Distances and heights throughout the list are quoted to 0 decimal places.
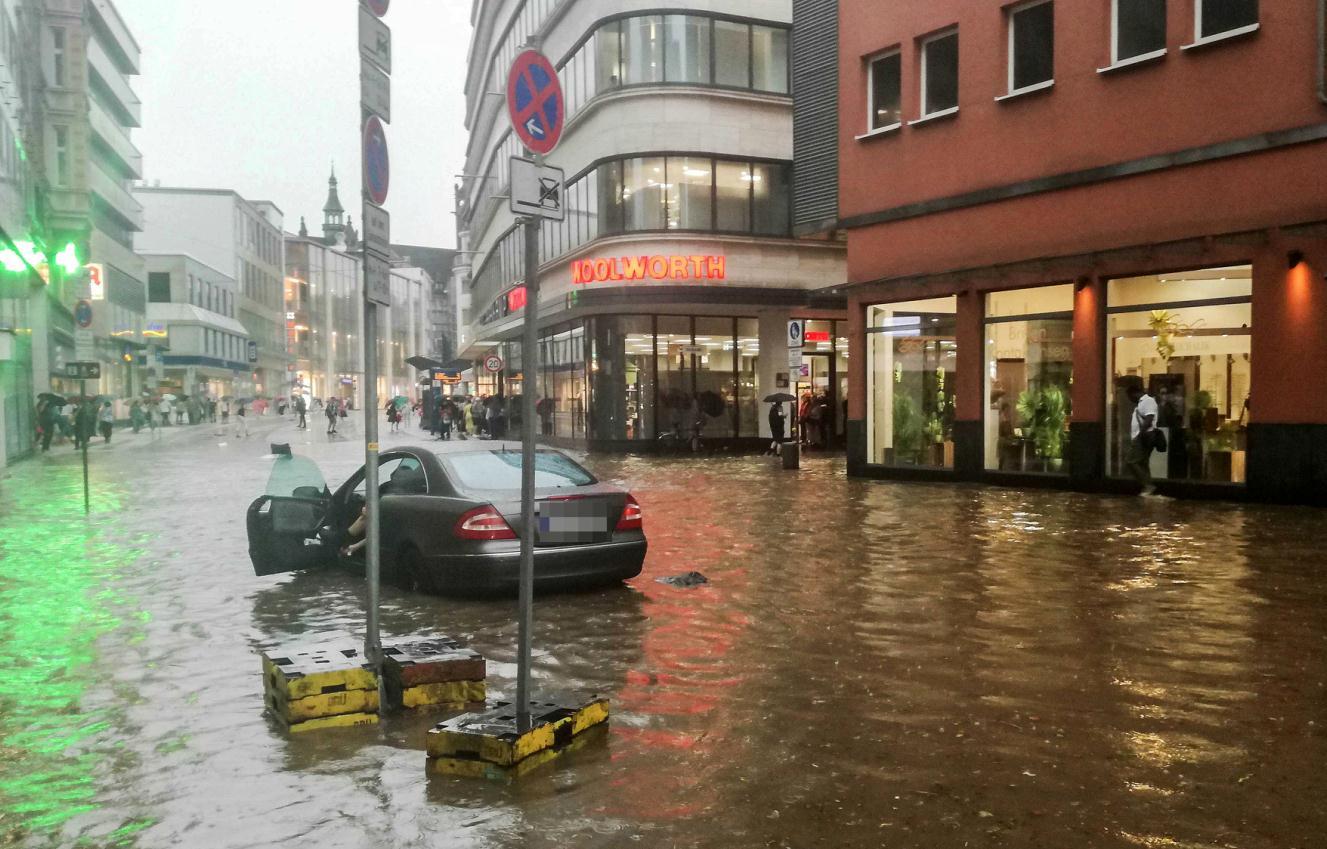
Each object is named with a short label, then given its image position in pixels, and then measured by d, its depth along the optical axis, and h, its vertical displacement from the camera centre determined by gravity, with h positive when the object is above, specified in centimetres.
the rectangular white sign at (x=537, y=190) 542 +100
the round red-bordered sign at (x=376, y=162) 650 +134
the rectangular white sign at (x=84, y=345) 4547 +209
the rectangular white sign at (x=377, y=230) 659 +96
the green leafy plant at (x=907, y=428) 2269 -75
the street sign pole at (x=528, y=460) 526 -32
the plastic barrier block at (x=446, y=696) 638 -170
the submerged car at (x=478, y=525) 961 -117
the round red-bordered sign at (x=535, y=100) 588 +152
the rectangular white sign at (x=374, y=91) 658 +178
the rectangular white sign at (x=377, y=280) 659 +67
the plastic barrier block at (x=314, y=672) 602 -149
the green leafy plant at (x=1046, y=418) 1977 -50
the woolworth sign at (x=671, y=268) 3369 +369
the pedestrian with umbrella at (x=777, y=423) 3162 -87
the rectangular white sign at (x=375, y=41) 662 +209
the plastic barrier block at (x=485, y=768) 516 -172
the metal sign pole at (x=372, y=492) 645 -56
